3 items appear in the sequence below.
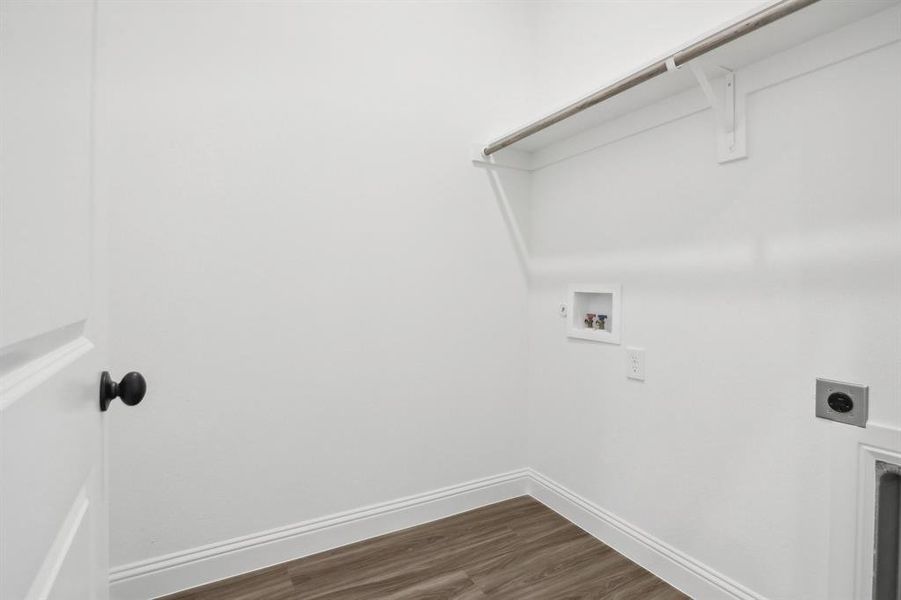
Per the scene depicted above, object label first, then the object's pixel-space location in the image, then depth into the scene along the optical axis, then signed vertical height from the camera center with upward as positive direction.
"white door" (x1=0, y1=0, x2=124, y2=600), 0.30 -0.01
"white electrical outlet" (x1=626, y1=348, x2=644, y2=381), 1.69 -0.26
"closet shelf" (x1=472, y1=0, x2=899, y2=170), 1.08 +0.70
